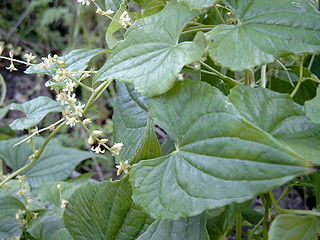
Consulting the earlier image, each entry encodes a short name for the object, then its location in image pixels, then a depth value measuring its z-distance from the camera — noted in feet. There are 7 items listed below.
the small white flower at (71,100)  0.78
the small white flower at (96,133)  0.75
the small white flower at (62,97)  0.79
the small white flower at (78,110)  0.77
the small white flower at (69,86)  0.79
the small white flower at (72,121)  0.77
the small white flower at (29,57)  0.89
